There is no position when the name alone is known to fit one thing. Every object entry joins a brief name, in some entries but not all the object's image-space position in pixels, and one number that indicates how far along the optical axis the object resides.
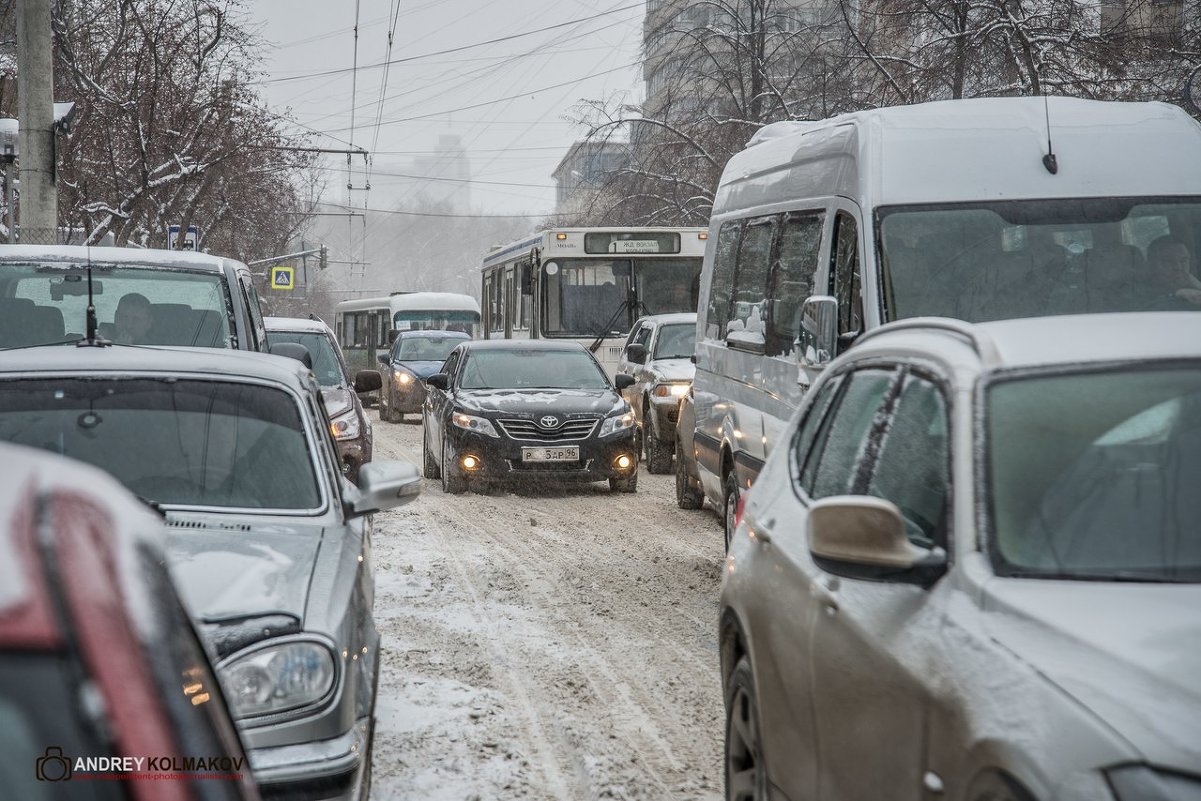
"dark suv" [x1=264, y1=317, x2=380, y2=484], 13.30
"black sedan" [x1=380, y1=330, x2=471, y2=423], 27.67
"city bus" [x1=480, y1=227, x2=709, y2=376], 21.22
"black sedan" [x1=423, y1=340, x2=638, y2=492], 14.88
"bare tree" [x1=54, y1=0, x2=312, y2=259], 28.73
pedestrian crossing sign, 46.84
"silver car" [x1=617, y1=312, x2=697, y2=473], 16.77
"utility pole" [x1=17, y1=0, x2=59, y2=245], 14.96
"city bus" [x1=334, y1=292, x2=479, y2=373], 36.44
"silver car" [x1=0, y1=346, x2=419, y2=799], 3.91
